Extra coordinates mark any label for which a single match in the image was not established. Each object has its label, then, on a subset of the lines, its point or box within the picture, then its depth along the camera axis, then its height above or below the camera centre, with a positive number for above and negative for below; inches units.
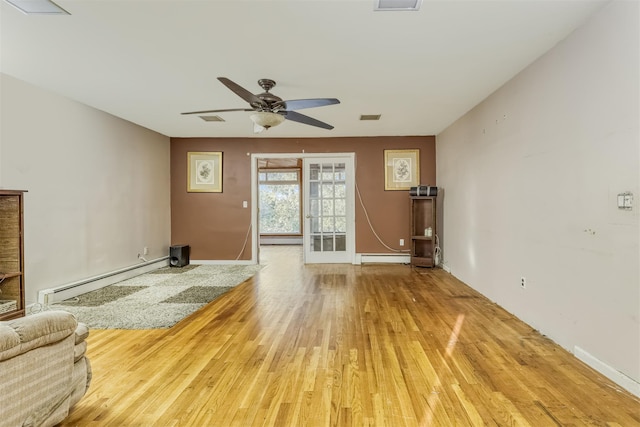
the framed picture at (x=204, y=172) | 243.3 +29.3
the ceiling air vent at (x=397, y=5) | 79.7 +51.6
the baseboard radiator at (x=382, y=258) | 236.1 -34.6
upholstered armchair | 49.8 -26.5
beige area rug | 121.6 -40.5
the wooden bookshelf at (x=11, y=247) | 112.1 -12.7
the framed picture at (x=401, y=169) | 236.2 +31.0
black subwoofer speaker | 230.8 -32.2
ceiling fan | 116.9 +39.5
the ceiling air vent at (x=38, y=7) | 81.4 +52.5
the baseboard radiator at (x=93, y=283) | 139.3 -36.6
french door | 242.5 -0.6
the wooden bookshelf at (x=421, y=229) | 222.5 -12.7
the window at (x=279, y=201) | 381.7 +11.9
